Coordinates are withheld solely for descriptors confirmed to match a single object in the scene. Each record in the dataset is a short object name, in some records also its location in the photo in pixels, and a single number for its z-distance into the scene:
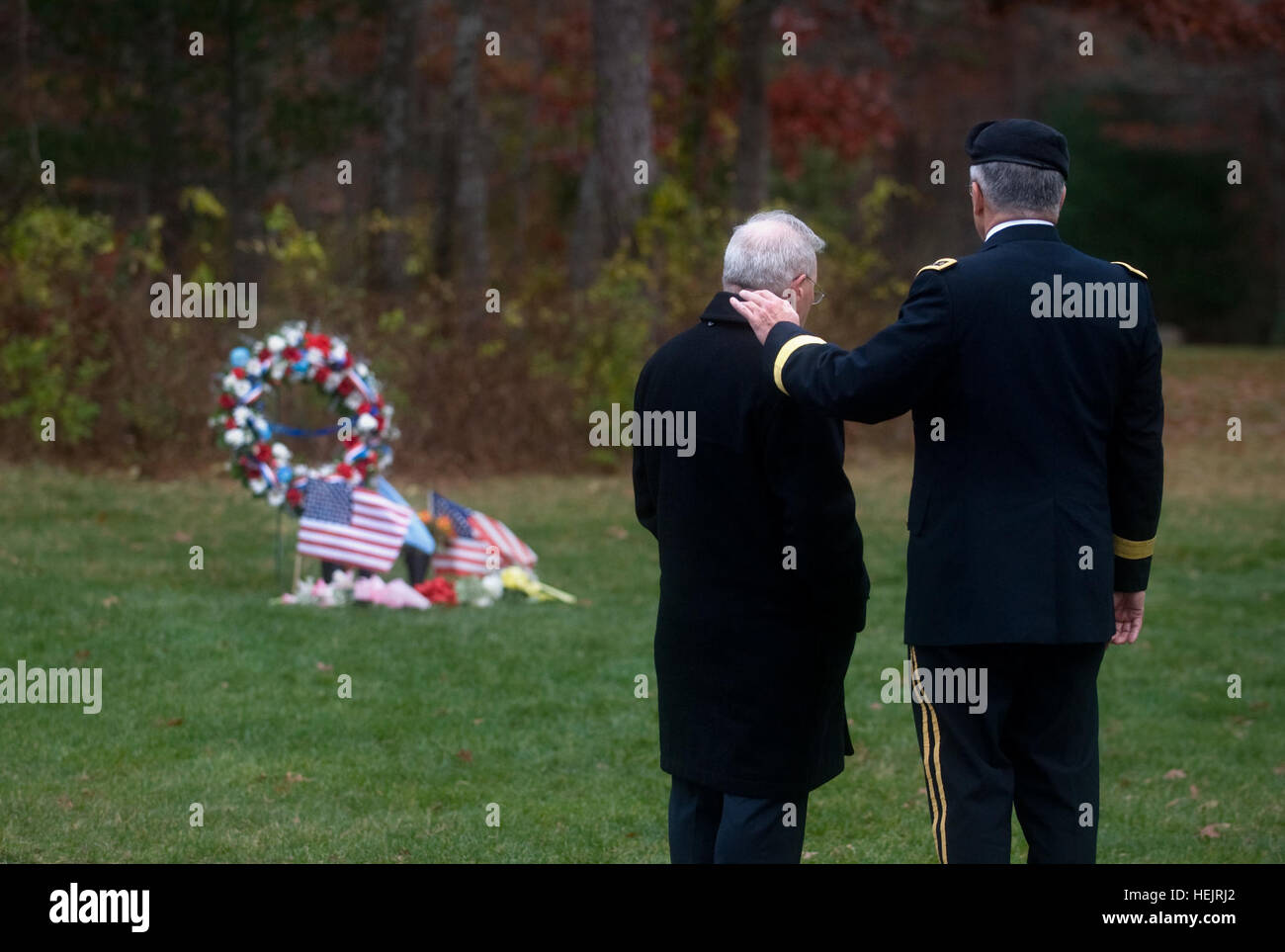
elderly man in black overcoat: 3.90
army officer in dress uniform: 3.81
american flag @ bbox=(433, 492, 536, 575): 9.73
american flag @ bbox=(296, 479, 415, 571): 9.04
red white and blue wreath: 9.62
